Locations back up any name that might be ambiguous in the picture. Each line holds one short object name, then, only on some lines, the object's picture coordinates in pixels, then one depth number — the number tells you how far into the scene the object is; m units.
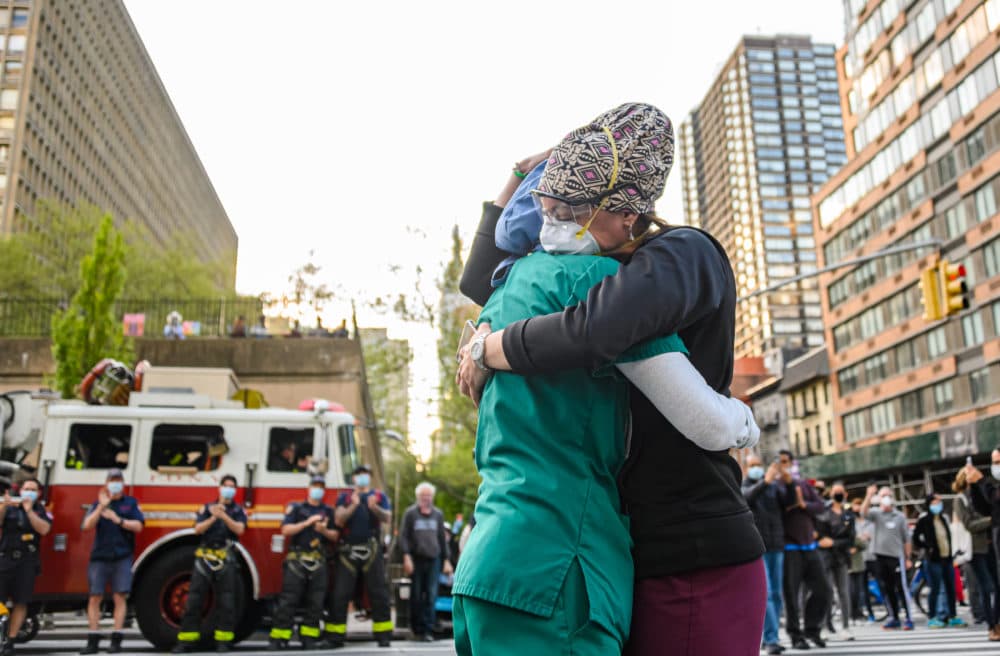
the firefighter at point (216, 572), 10.70
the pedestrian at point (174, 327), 27.83
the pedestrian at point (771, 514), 9.81
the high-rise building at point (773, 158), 137.62
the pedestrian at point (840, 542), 12.47
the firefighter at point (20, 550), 10.34
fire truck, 11.43
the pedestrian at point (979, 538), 11.20
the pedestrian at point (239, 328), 27.77
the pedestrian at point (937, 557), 12.83
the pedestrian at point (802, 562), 9.66
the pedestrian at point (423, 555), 12.95
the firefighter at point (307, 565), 11.40
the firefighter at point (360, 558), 11.76
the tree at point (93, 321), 22.23
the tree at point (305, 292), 36.44
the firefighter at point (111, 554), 10.81
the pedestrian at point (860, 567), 15.90
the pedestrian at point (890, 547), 13.94
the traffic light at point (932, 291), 17.26
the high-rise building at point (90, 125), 62.91
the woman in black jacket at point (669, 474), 1.86
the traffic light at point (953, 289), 16.66
